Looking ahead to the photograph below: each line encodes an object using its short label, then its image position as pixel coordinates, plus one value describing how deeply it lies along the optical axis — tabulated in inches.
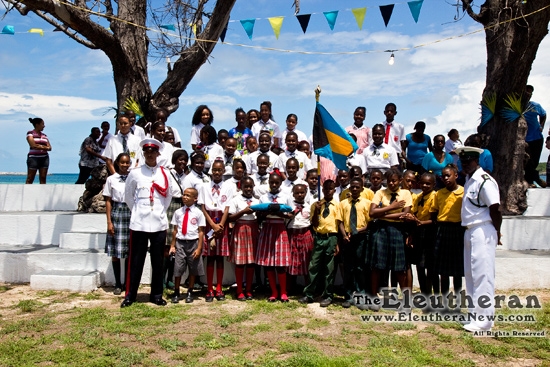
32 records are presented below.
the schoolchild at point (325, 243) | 260.5
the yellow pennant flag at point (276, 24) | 383.9
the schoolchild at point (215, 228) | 272.2
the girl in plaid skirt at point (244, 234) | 270.5
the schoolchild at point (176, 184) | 282.0
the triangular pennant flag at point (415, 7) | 356.2
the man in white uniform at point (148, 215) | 255.4
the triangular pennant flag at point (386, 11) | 363.9
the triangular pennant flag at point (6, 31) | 438.6
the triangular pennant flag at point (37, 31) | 453.7
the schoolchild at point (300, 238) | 271.3
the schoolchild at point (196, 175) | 284.0
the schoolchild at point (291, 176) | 278.8
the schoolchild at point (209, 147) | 313.3
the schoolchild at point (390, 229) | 245.0
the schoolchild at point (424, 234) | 246.7
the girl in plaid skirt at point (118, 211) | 280.5
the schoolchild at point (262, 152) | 313.1
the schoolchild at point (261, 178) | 284.0
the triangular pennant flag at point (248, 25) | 396.2
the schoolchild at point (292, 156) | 317.7
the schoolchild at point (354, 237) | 256.5
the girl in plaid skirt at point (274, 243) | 266.2
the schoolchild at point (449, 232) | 235.1
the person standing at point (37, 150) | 441.4
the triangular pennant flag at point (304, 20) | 382.6
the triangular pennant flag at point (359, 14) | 369.1
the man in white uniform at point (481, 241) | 214.7
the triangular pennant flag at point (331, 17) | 381.4
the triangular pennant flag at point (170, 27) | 414.3
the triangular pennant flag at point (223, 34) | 392.6
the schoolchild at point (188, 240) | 268.7
